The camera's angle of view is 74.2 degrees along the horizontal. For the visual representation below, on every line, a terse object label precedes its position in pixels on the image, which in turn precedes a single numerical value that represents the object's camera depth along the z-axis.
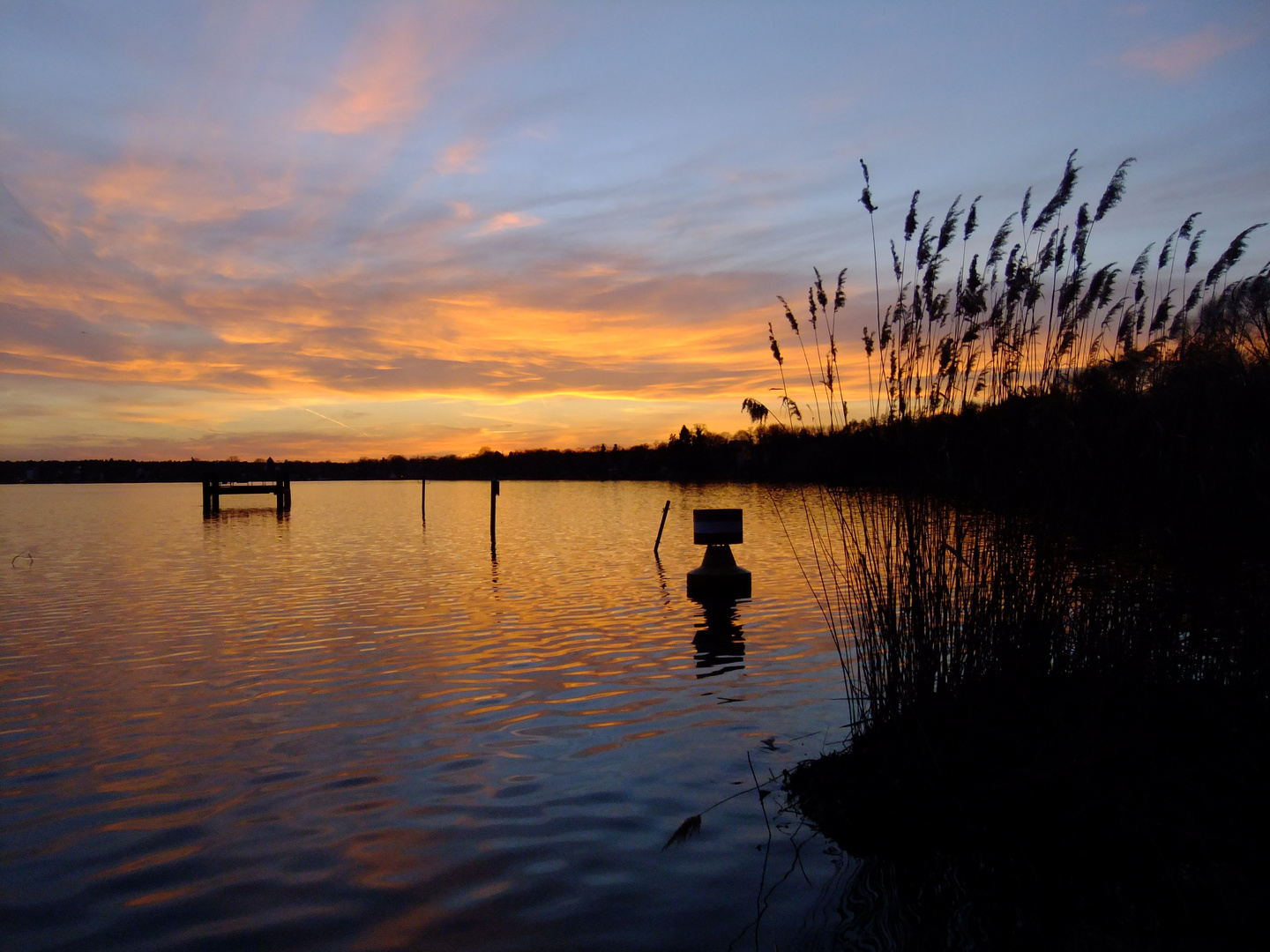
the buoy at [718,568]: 14.34
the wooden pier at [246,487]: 52.94
